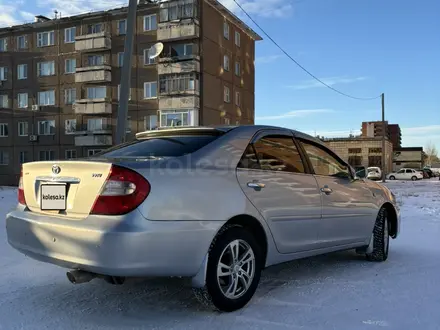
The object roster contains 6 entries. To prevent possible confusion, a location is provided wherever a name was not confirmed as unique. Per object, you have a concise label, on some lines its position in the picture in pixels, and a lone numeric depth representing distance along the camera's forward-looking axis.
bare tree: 121.15
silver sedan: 3.09
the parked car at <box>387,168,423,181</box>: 49.84
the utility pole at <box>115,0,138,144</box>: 9.00
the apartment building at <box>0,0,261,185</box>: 32.91
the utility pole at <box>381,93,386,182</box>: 40.94
